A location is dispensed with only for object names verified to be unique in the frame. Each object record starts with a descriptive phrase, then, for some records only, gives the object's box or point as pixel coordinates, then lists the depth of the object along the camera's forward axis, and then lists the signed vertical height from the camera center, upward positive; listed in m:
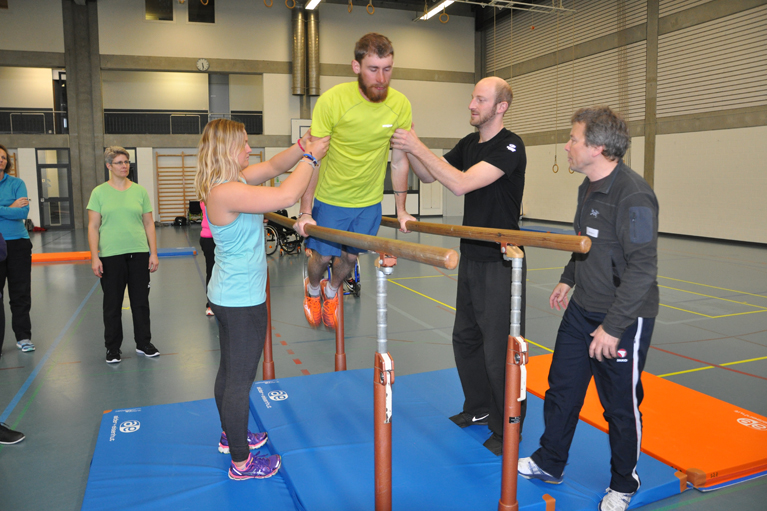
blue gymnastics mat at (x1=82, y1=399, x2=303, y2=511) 2.47 -1.38
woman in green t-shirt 4.68 -0.41
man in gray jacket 2.26 -0.44
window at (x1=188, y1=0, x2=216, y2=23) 18.62 +6.44
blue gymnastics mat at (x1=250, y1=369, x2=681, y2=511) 2.42 -1.33
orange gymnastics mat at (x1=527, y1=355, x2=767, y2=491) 2.80 -1.38
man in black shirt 2.82 -0.25
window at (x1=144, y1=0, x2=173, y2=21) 18.31 +6.44
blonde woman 2.36 -0.30
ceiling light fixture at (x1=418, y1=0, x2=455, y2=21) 17.23 +6.23
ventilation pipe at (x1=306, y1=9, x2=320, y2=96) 19.00 +5.36
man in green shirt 2.98 +0.23
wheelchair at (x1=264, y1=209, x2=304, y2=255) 11.61 -0.91
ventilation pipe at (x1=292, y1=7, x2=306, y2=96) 18.88 +5.15
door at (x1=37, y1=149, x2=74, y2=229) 18.23 +0.40
